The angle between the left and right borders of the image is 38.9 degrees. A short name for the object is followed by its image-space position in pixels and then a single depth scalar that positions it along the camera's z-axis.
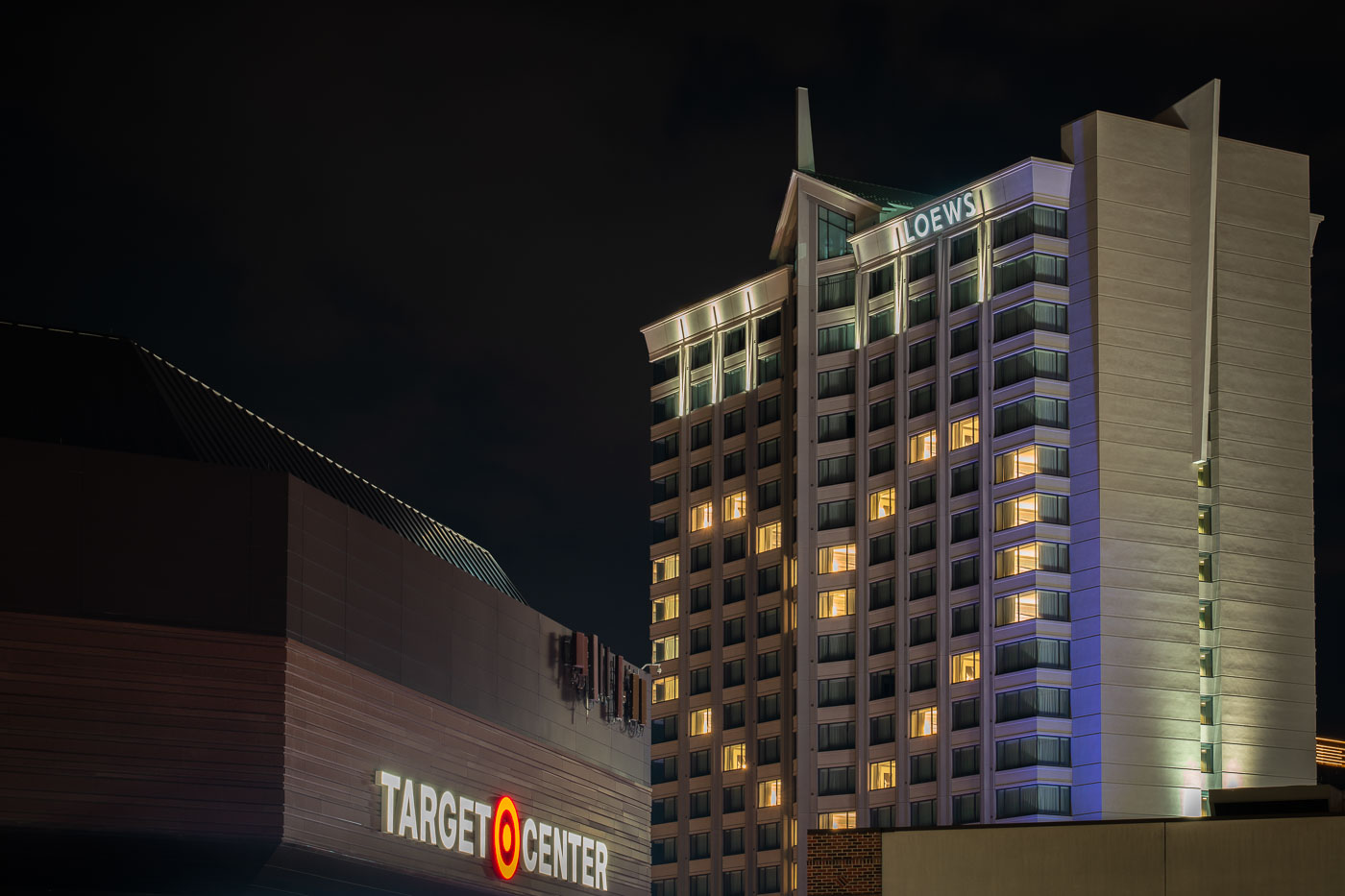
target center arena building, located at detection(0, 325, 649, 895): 54.22
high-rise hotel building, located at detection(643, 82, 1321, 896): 125.94
